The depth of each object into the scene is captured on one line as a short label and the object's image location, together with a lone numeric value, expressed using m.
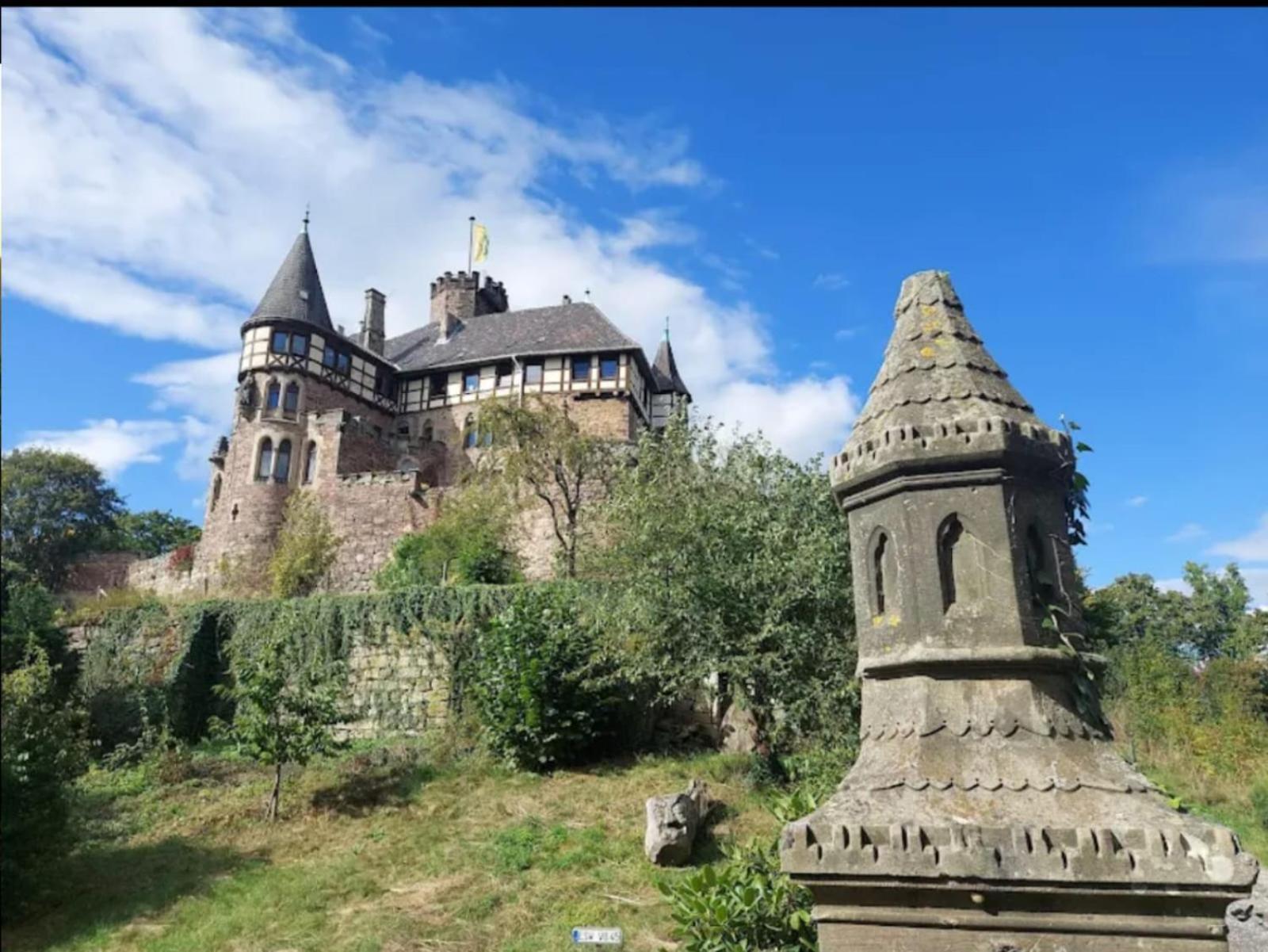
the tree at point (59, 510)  36.25
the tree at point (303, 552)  31.03
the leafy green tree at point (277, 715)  13.22
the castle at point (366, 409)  34.22
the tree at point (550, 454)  27.09
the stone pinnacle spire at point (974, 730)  2.94
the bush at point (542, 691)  14.32
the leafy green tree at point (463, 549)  25.64
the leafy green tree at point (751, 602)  13.28
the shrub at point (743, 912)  4.73
